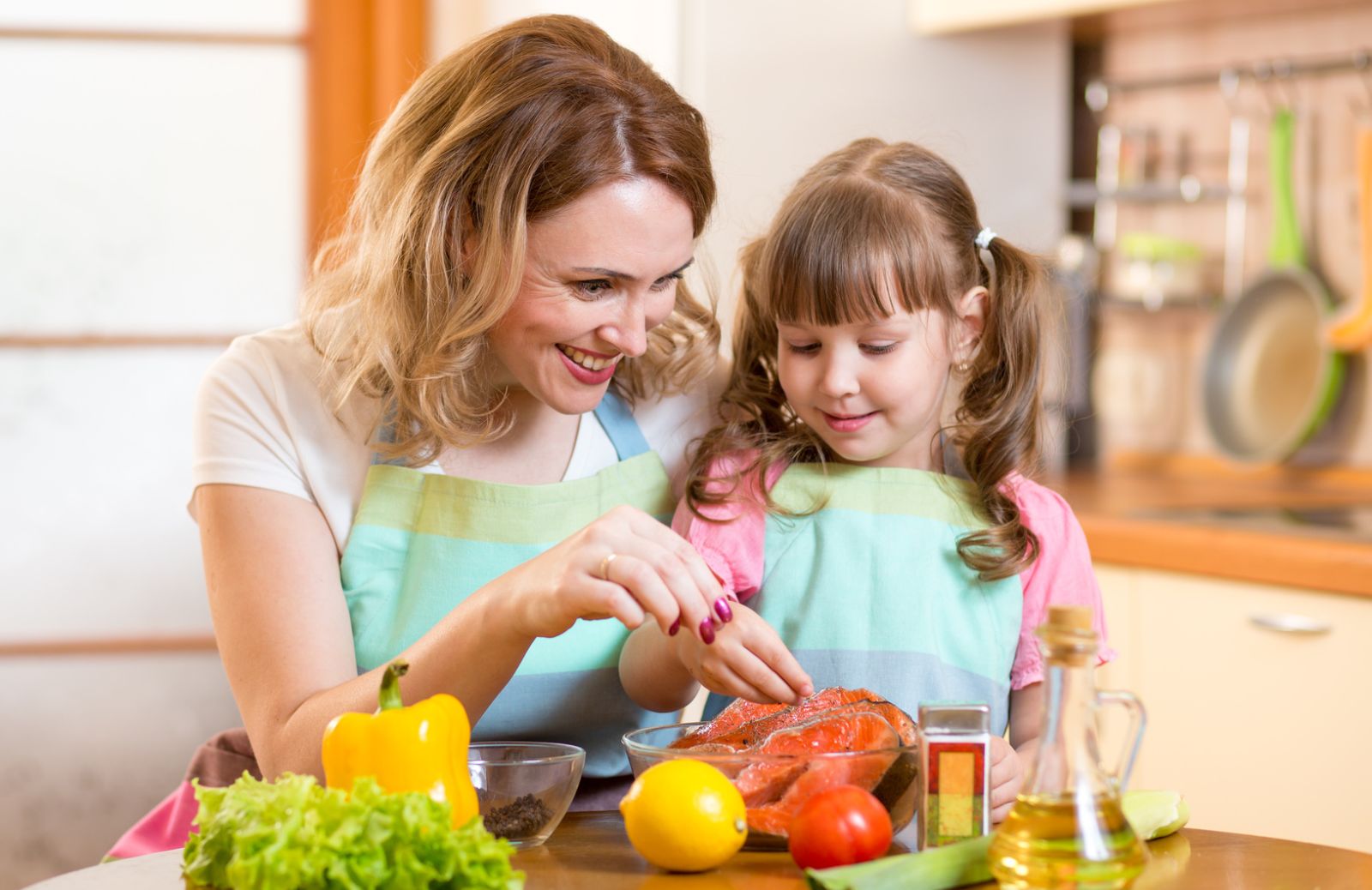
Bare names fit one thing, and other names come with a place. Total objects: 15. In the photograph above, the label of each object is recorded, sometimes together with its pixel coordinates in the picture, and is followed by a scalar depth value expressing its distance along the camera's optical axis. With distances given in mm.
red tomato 1641
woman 1972
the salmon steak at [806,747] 1695
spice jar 1654
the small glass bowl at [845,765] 1691
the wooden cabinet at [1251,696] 2518
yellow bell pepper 1629
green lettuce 1540
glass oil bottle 1566
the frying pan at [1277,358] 3330
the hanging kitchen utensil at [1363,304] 3141
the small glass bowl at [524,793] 1720
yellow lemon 1633
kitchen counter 2525
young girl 2028
